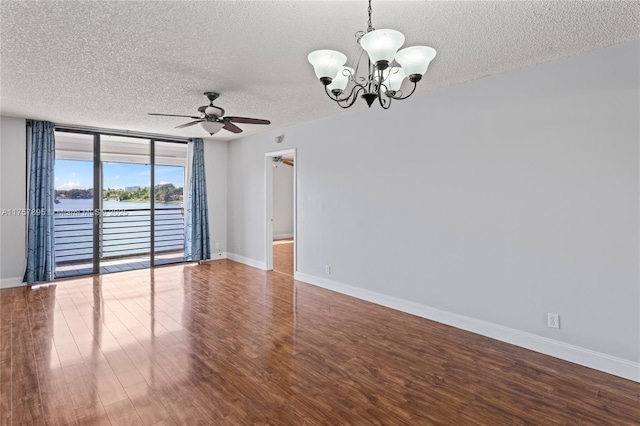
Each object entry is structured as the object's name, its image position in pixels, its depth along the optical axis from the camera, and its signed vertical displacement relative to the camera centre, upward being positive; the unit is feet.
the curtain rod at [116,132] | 18.26 +5.23
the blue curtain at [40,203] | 16.93 +1.07
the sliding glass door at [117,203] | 19.19 +1.22
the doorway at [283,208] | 28.71 +1.20
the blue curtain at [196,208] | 22.36 +0.89
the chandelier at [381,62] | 5.74 +2.94
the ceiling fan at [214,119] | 12.26 +3.73
